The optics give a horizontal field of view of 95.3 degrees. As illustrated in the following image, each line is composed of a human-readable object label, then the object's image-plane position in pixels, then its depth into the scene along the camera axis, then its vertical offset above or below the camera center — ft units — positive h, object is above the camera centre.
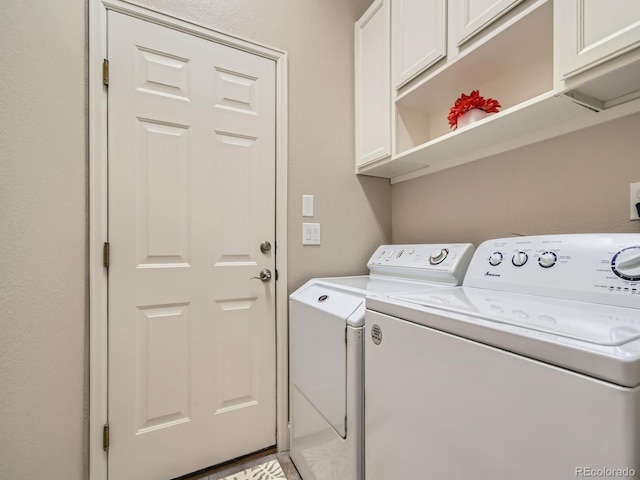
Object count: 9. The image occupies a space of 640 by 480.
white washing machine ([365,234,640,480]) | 1.40 -0.79
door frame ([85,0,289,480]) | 3.97 +0.18
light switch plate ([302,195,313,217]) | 5.45 +0.64
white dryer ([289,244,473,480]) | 3.13 -1.40
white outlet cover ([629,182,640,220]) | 3.14 +0.44
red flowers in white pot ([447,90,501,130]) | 3.96 +1.86
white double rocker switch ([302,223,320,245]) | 5.43 +0.11
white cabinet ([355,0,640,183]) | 2.65 +2.18
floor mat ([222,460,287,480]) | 4.41 -3.61
